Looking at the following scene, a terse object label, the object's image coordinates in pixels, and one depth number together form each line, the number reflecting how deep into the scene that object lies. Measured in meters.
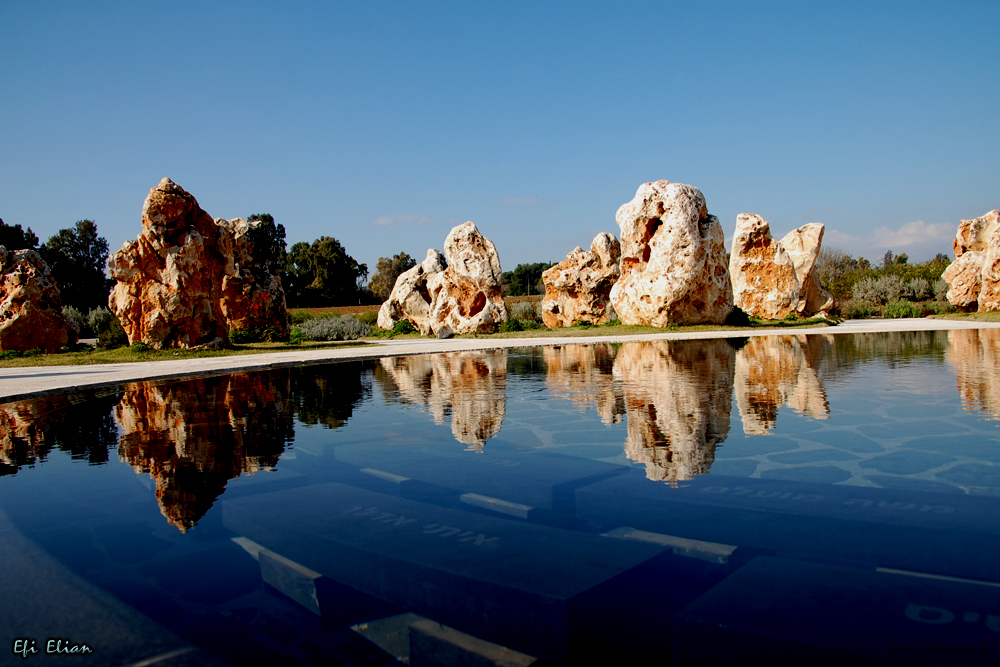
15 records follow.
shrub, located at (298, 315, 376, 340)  25.37
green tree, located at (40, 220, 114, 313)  39.41
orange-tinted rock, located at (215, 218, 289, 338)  24.16
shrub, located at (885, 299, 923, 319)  31.72
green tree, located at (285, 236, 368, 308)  56.41
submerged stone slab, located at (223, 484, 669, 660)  2.38
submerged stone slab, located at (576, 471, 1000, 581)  2.81
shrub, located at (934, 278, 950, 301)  36.33
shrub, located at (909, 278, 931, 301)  39.25
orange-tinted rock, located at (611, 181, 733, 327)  23.66
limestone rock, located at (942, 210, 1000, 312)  28.30
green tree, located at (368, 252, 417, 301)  71.94
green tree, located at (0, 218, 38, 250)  36.59
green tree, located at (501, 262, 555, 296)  77.69
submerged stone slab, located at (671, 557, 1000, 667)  2.05
